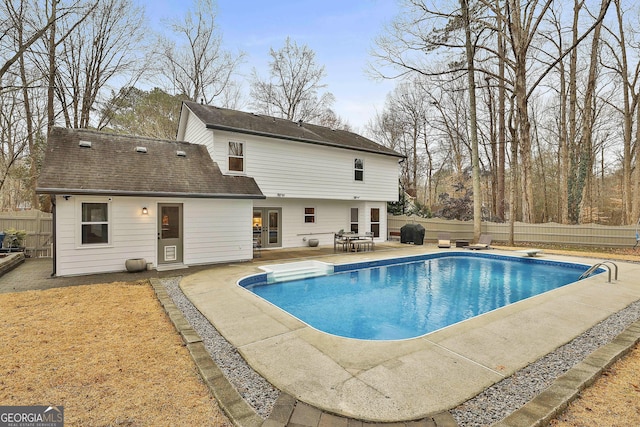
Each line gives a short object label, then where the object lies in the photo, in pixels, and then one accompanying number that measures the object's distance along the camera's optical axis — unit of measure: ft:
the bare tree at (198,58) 61.11
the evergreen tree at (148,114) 57.31
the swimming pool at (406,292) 18.30
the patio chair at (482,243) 44.64
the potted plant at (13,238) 32.65
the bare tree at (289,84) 73.72
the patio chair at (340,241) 42.82
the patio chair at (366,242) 42.13
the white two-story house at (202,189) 26.03
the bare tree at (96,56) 46.29
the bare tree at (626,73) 50.96
